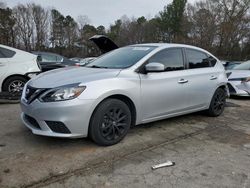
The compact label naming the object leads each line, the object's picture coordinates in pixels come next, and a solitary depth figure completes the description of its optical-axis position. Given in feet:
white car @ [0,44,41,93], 15.96
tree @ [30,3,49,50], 114.01
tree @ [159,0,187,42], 117.52
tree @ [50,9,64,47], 118.46
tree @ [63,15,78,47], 119.89
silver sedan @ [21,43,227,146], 8.45
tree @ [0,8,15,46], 100.13
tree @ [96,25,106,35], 132.14
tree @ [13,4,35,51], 108.34
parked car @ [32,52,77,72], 24.86
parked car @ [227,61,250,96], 19.33
